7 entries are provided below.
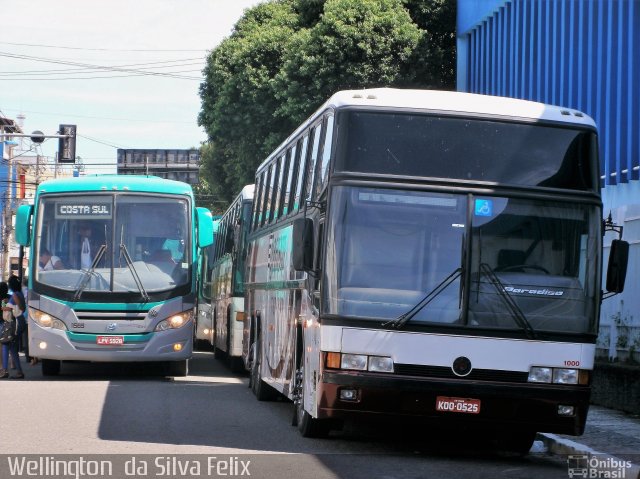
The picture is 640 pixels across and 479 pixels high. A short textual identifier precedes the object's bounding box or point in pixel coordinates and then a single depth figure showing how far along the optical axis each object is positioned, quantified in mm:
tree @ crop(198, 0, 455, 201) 33625
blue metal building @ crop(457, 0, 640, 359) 18250
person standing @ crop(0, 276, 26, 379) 21906
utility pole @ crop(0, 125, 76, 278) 35281
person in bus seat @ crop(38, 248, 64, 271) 20125
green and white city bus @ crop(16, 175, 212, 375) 19922
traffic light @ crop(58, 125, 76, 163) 35250
